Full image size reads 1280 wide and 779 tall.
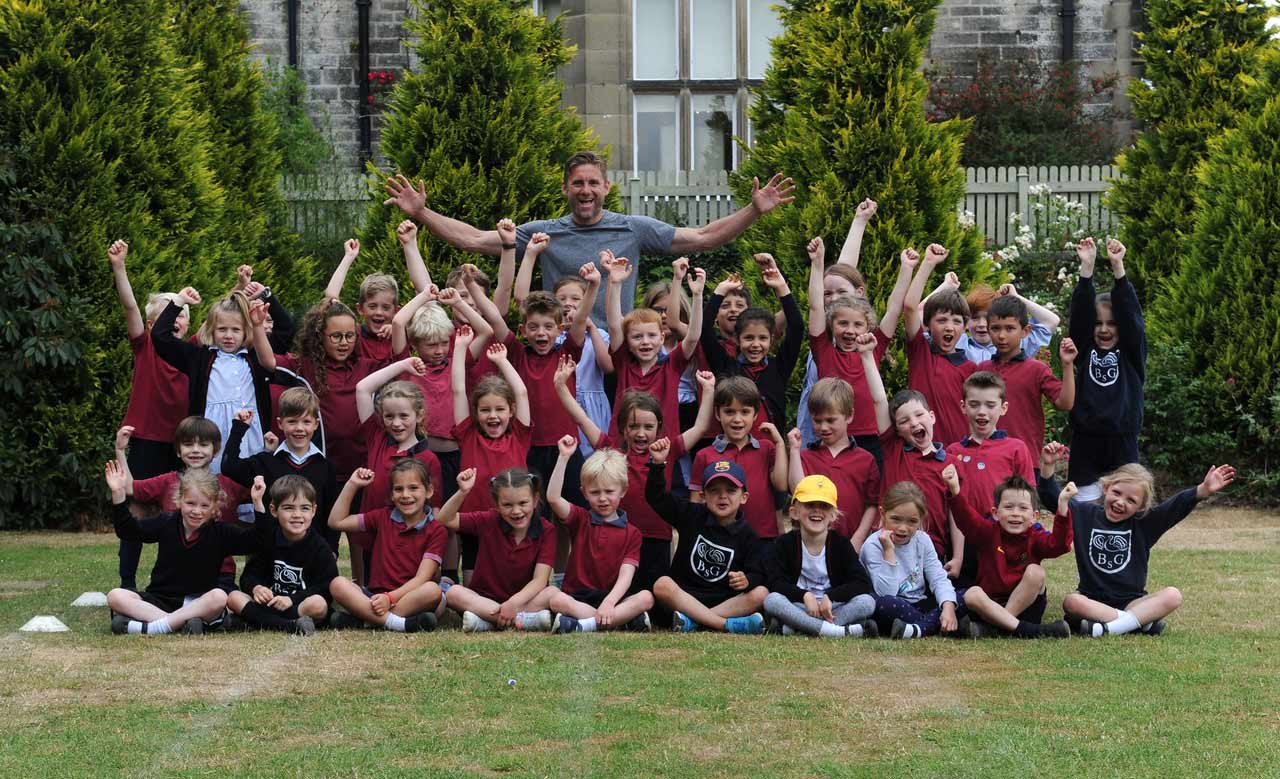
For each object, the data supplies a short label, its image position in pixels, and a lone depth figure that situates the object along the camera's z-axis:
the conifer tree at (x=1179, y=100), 14.86
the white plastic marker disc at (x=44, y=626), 7.59
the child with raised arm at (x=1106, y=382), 8.35
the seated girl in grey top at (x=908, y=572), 7.48
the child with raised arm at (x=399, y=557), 7.61
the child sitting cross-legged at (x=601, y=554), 7.60
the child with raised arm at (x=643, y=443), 7.88
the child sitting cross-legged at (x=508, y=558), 7.64
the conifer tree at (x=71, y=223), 11.41
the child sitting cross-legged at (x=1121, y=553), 7.45
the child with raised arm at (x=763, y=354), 8.37
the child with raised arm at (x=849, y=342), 8.34
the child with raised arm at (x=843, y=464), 7.97
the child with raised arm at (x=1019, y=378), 8.30
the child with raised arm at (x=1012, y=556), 7.42
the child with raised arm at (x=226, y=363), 8.32
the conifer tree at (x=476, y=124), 12.73
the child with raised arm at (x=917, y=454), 7.88
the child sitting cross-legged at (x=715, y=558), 7.62
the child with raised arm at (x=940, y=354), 8.41
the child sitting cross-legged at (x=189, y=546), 7.58
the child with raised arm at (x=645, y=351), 8.23
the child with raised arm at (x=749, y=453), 7.86
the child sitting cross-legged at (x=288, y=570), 7.57
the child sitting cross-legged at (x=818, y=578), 7.45
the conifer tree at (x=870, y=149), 12.28
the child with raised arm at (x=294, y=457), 7.96
